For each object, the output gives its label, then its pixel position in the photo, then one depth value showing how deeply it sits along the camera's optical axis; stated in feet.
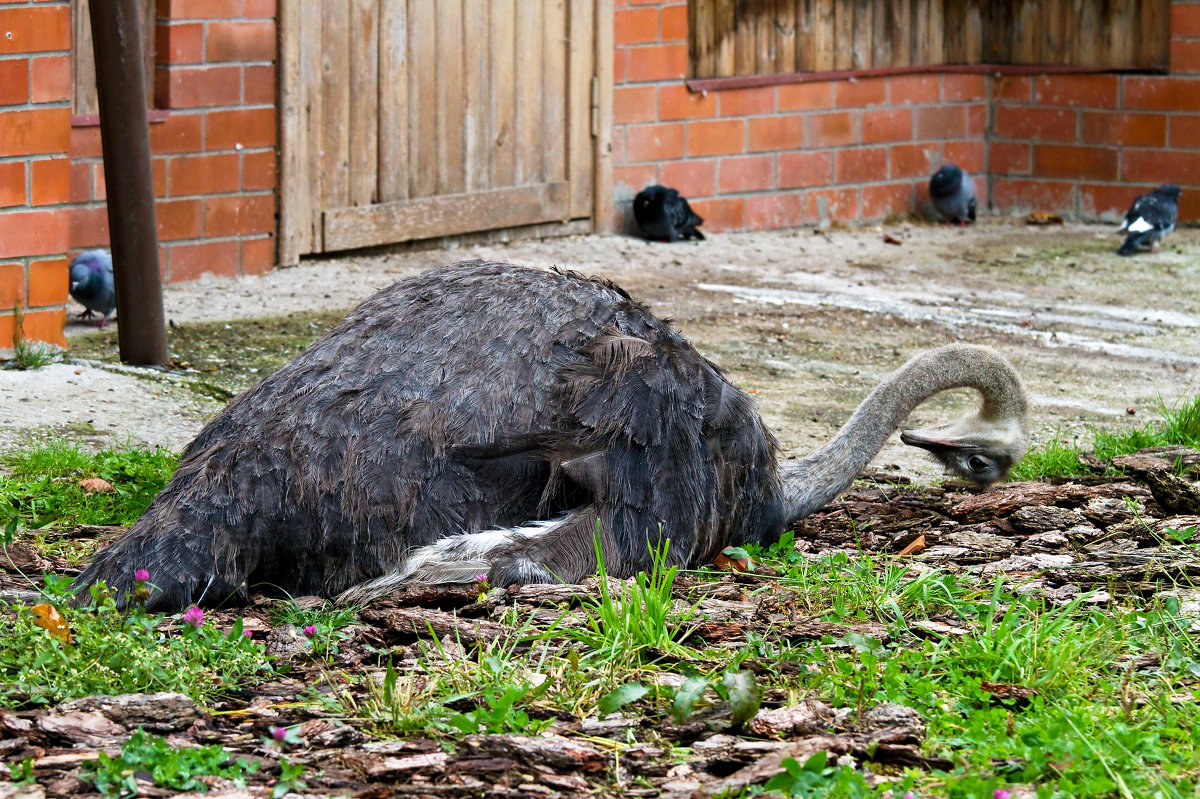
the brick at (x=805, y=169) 40.11
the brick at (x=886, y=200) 41.81
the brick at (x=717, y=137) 38.50
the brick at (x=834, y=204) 40.73
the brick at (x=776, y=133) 39.42
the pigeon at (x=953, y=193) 40.52
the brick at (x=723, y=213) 39.01
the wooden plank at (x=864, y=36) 41.37
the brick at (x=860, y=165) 41.06
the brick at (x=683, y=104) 37.91
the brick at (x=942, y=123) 42.63
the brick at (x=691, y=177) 38.27
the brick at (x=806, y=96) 39.75
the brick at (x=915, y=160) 42.24
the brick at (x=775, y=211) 39.81
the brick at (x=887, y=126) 41.45
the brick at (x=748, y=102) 38.86
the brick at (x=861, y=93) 40.72
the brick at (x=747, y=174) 39.19
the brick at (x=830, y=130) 40.34
